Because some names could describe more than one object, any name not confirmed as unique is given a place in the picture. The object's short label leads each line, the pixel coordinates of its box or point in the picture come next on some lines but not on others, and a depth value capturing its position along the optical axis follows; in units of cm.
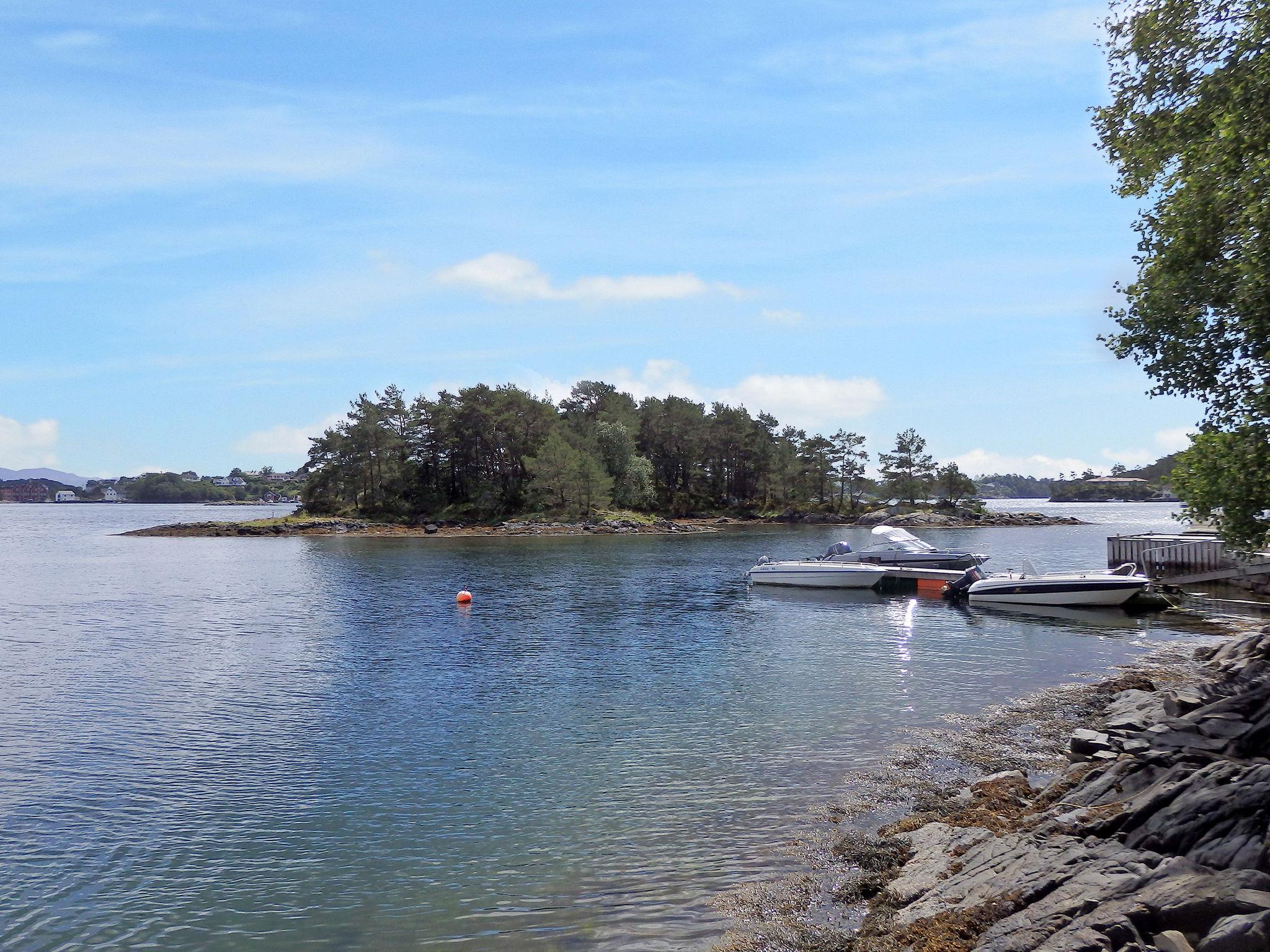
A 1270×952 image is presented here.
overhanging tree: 1662
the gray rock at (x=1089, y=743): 1672
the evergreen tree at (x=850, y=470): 15738
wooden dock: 4394
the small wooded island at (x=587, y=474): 12859
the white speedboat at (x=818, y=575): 5678
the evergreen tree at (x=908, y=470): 16150
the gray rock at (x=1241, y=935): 800
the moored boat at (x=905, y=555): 5853
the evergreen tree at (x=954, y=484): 16300
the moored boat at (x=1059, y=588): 4328
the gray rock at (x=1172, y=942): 823
